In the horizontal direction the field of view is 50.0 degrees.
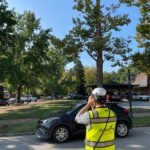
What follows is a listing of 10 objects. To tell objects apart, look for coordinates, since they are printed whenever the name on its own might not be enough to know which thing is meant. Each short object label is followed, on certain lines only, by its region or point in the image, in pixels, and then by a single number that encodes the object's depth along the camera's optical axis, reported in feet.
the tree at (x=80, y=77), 135.13
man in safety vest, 7.08
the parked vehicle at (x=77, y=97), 112.12
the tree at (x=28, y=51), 82.39
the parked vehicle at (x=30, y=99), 126.56
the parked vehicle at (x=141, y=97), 89.76
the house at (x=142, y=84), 101.37
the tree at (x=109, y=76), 150.21
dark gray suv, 19.37
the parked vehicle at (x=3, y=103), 93.74
